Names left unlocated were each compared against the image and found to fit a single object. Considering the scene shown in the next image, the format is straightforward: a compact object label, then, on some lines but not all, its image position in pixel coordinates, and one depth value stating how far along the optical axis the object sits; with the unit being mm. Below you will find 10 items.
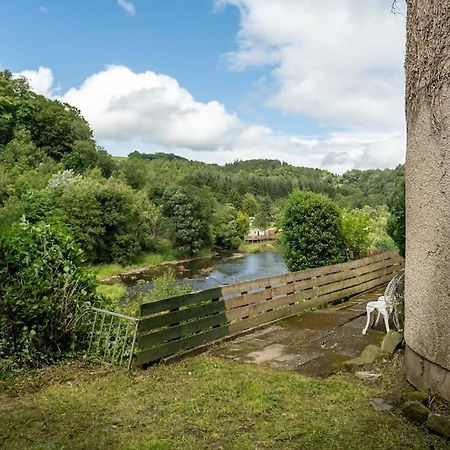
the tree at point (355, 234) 11953
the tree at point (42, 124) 54406
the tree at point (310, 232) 11195
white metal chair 6633
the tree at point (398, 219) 9266
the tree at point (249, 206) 66562
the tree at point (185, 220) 42906
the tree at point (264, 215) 61969
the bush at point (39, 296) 5172
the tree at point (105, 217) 33375
